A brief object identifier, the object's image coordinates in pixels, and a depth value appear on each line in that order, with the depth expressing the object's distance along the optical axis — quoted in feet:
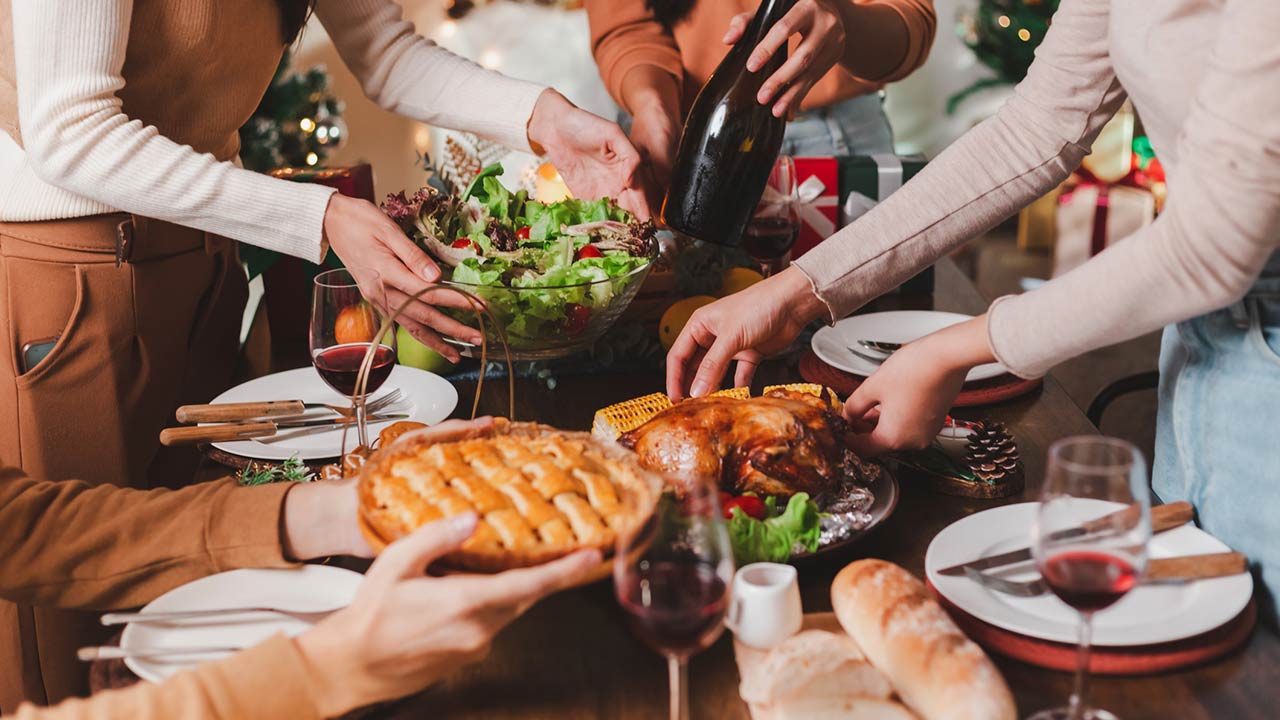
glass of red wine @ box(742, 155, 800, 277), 6.21
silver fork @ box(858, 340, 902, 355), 5.77
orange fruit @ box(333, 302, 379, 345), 4.58
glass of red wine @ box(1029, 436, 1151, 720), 2.66
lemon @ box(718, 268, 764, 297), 6.50
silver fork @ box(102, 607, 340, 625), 3.16
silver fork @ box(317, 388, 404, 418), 5.04
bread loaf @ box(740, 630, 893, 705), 2.85
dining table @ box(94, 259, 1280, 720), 3.04
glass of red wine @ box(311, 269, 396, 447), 4.50
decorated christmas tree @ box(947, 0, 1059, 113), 16.08
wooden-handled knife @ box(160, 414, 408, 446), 4.57
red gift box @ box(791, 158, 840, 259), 7.30
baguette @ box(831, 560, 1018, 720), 2.77
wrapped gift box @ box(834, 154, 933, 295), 7.40
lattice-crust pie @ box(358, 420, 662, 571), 3.03
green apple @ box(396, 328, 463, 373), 5.96
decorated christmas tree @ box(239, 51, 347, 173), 11.88
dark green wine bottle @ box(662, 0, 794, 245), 5.95
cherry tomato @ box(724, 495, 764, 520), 3.82
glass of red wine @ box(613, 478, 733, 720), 2.61
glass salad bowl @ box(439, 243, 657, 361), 5.16
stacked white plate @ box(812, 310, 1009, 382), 5.71
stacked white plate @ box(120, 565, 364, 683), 3.16
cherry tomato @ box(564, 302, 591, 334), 5.28
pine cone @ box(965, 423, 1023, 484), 4.32
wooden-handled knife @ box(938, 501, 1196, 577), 3.51
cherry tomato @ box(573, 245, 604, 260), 5.52
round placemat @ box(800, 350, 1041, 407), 5.25
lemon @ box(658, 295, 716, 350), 5.95
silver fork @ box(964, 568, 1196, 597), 3.40
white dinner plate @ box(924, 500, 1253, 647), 3.17
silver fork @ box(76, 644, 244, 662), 3.03
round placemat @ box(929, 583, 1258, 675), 3.12
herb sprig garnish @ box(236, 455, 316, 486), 4.51
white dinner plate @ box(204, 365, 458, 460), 4.78
